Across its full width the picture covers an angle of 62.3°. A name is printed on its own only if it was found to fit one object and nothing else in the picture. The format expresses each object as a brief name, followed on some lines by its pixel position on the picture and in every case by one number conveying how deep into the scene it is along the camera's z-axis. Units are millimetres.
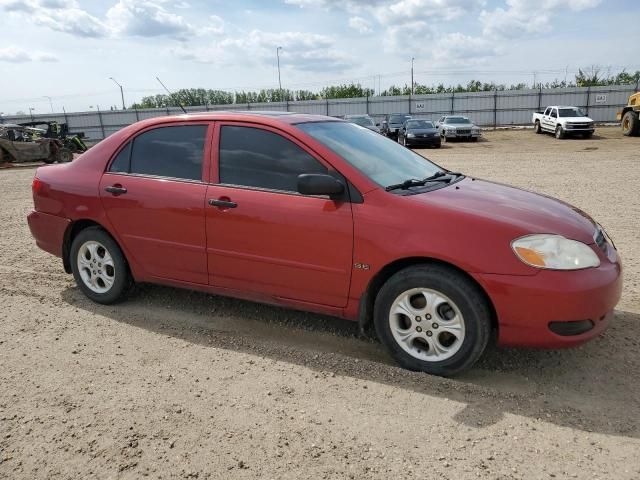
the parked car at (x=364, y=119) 22891
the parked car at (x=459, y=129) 27188
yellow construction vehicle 23906
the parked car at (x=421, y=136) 23859
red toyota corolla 3100
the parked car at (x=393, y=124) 28355
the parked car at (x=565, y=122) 25453
